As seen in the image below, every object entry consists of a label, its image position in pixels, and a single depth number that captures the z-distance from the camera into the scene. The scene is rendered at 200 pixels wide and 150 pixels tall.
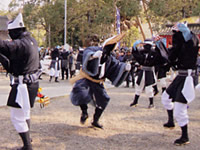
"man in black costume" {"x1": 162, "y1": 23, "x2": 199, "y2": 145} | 4.83
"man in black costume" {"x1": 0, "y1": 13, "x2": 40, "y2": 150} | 4.33
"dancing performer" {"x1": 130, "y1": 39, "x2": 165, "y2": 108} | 7.99
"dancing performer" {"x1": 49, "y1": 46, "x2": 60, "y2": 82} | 15.64
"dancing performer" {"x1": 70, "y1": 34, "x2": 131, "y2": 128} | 5.51
